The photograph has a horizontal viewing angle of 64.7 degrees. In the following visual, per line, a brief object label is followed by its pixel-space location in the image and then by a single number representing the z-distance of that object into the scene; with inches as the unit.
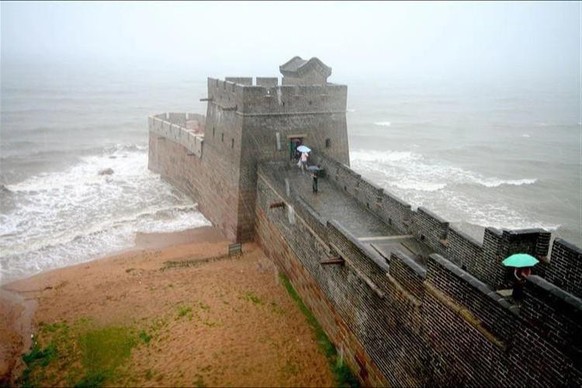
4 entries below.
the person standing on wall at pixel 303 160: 768.9
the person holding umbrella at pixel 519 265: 311.7
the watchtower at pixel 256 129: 728.3
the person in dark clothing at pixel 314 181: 682.8
